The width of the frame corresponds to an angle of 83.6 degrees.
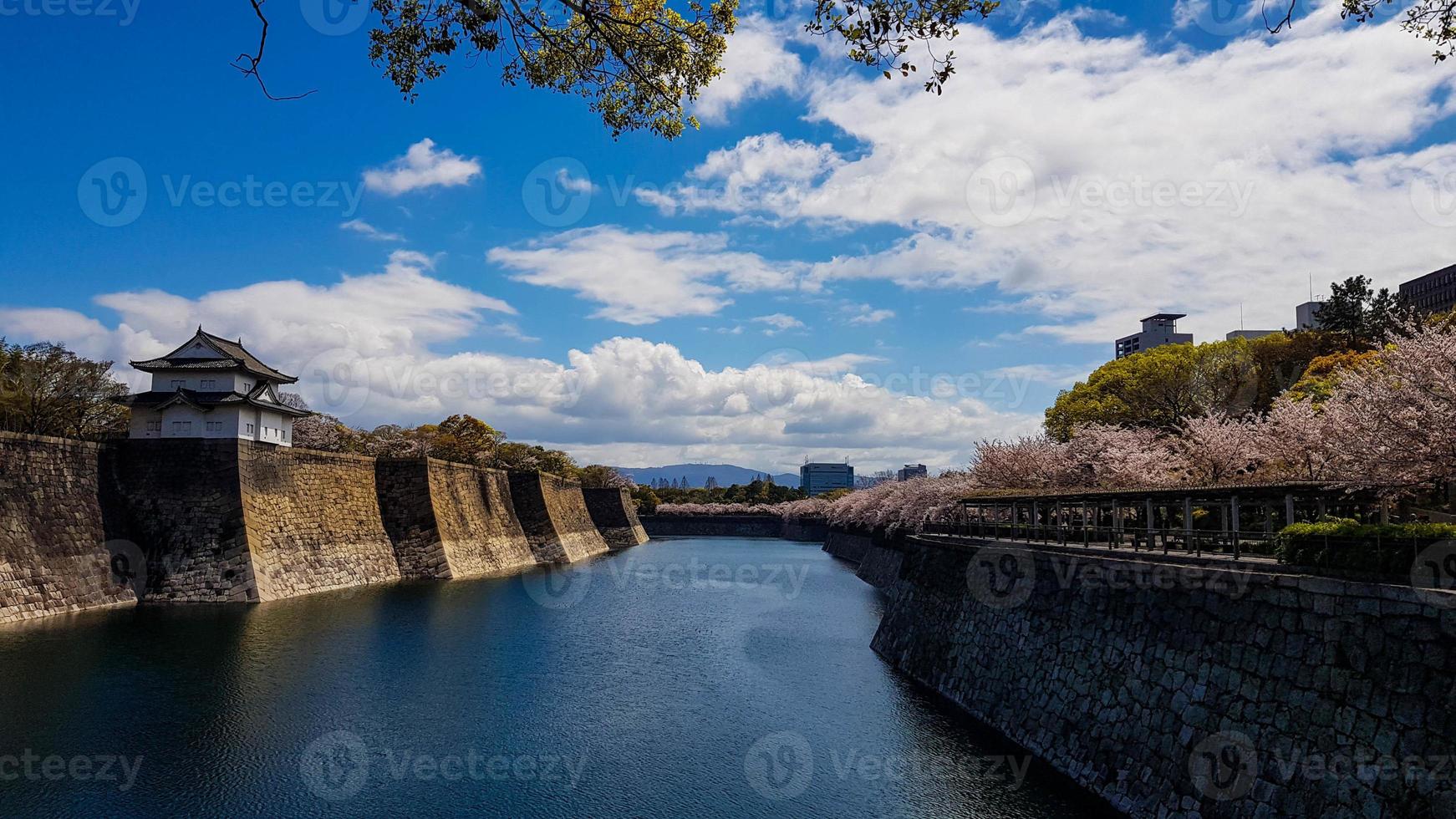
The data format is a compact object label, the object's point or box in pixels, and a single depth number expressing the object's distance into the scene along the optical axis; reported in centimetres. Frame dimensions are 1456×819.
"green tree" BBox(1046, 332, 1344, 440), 4800
